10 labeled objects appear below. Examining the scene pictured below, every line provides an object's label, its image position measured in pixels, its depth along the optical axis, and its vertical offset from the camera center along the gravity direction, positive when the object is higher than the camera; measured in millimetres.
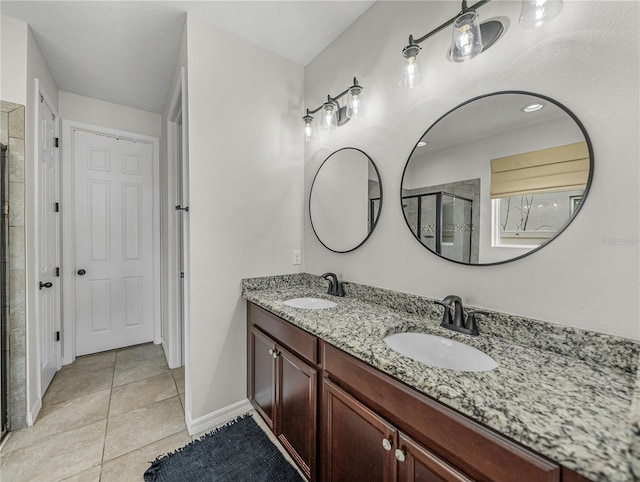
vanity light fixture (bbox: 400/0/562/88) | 949 +821
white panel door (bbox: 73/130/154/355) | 2773 -134
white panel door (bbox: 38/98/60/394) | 2049 -162
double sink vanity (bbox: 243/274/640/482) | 584 -442
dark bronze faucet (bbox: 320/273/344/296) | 1847 -371
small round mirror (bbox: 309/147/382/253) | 1716 +237
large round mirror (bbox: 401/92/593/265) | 983 +251
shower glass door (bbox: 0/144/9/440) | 1688 -416
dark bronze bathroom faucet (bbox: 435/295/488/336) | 1146 -365
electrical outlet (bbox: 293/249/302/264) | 2211 -202
